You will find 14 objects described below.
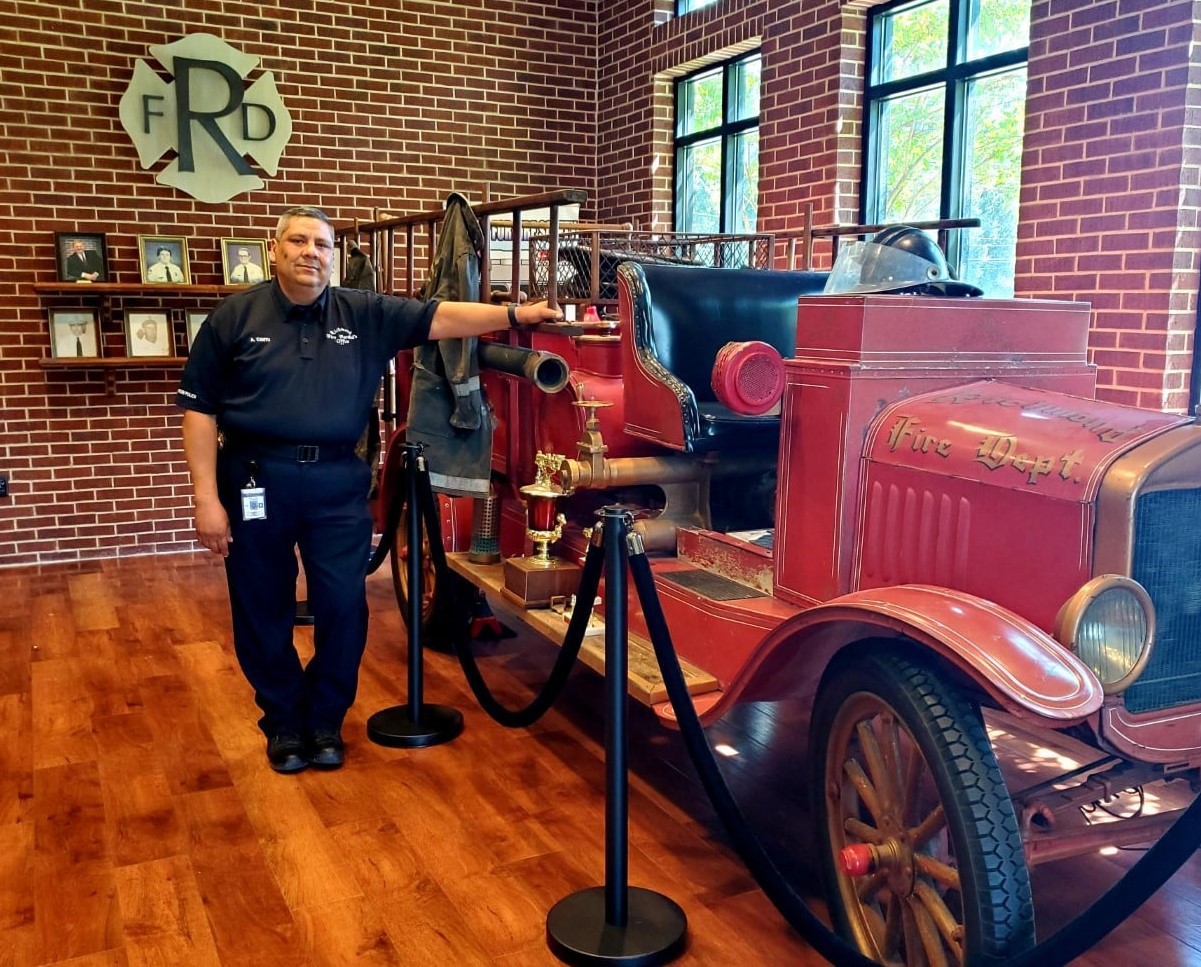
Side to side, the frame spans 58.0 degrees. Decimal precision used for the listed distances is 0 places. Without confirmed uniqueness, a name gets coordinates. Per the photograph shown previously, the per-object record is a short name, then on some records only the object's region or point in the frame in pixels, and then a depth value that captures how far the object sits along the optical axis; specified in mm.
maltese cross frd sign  6129
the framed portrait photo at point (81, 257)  6016
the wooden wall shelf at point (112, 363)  6027
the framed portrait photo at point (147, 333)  6188
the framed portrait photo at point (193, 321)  6312
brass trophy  3455
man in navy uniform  3080
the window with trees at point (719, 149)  6352
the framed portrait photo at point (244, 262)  6340
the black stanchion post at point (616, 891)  2254
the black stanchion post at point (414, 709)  3392
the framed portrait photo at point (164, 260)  6172
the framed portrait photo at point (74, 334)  6055
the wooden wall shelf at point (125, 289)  5906
